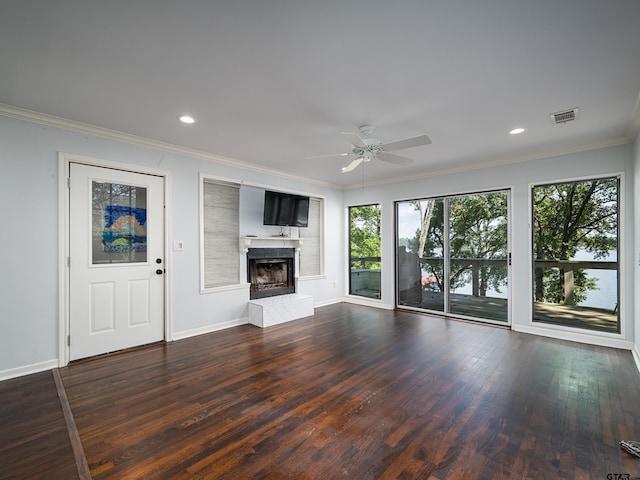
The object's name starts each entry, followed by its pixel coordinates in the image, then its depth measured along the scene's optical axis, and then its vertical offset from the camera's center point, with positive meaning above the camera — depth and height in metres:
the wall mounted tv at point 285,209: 5.05 +0.57
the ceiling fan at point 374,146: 2.90 +0.98
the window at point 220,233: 4.43 +0.13
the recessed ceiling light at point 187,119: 3.01 +1.27
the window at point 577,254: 3.88 -0.18
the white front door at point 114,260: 3.27 -0.22
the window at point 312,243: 5.91 -0.04
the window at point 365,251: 6.21 -0.22
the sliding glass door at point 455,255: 4.74 -0.25
